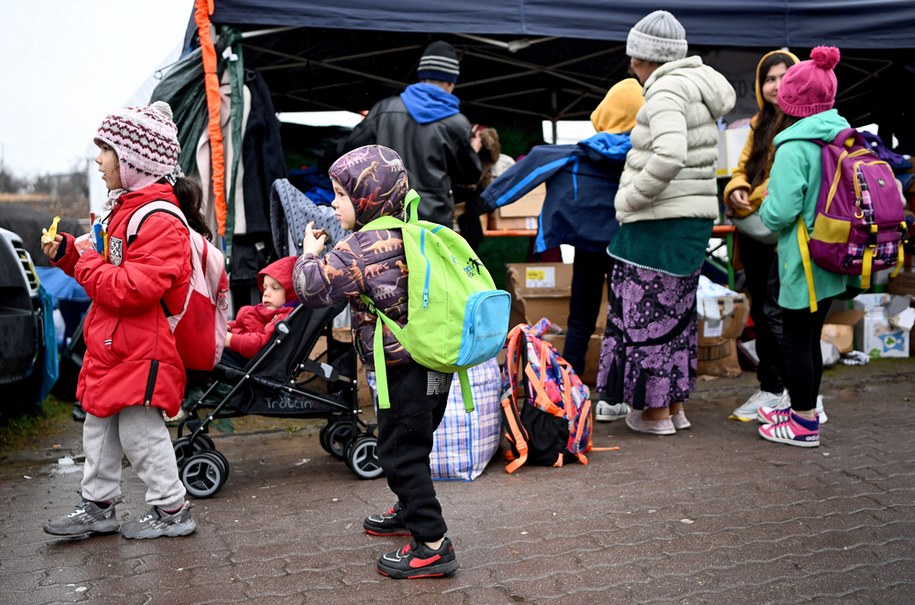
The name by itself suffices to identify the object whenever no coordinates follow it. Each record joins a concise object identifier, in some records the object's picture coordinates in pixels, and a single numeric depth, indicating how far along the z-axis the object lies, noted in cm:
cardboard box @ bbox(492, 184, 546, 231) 732
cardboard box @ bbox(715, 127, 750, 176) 718
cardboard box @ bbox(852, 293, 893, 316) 786
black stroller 439
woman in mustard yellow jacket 553
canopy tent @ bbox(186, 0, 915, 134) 596
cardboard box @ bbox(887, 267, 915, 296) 820
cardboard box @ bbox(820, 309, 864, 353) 762
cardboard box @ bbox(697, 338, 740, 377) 703
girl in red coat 358
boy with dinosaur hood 331
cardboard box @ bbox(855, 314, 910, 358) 788
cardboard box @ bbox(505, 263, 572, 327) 711
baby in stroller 471
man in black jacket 587
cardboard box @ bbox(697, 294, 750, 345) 691
